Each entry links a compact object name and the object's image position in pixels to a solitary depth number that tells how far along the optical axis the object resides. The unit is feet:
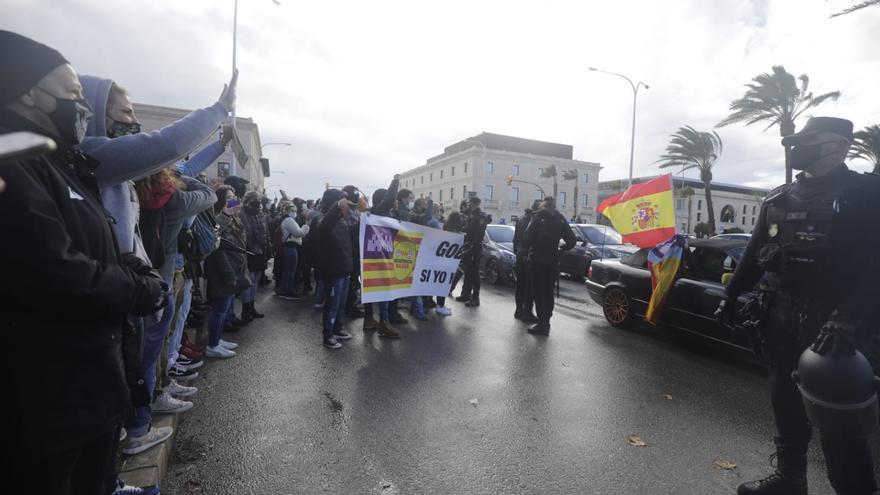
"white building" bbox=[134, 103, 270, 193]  163.43
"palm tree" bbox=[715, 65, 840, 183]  67.51
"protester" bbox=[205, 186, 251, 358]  15.39
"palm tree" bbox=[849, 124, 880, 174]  55.98
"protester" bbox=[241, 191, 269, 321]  21.34
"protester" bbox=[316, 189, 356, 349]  17.10
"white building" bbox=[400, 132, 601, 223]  226.79
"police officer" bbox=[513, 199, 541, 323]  23.11
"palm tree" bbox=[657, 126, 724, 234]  96.27
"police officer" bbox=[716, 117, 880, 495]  7.25
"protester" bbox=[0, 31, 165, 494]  3.98
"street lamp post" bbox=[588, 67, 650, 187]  104.61
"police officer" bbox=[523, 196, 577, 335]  20.80
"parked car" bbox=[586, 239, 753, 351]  17.33
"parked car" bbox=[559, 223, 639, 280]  38.70
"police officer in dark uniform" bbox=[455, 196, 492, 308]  27.28
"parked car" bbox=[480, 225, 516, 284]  35.45
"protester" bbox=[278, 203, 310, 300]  27.12
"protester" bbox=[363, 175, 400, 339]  19.35
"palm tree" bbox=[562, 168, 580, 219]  210.71
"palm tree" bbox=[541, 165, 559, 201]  216.54
